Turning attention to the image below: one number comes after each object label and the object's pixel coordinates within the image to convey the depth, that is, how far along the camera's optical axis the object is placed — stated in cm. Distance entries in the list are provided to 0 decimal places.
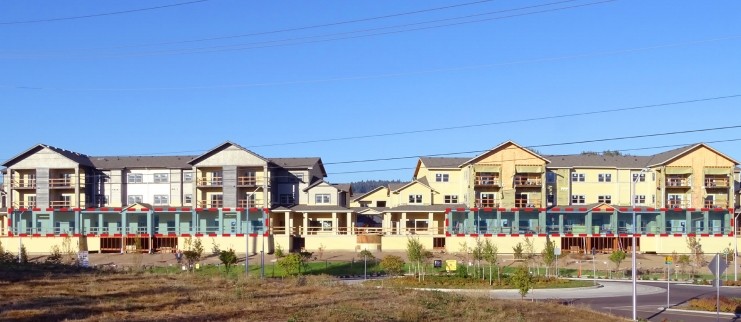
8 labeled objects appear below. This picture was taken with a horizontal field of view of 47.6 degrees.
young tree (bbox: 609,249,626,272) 6550
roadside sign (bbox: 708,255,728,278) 3285
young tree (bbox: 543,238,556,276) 5931
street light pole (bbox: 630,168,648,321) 3332
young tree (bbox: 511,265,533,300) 3688
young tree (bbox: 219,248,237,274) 5292
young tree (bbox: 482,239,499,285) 5659
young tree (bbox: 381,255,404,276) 5719
